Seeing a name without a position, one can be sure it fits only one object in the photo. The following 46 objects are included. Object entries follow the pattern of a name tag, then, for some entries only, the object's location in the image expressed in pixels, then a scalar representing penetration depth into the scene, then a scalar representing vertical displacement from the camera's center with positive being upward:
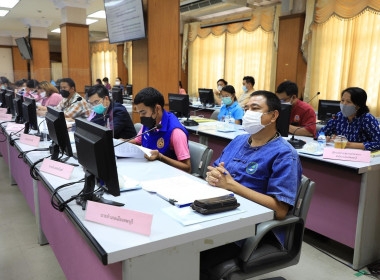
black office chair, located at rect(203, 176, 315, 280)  1.33 -0.75
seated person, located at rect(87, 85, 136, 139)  2.70 -0.31
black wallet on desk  1.20 -0.47
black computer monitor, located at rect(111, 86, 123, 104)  5.54 -0.31
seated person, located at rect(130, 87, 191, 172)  2.05 -0.34
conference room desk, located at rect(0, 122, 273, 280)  1.01 -0.53
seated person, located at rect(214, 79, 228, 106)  7.20 -0.29
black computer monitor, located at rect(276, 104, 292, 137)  2.56 -0.33
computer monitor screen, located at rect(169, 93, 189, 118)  3.72 -0.30
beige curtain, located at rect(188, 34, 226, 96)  8.12 +0.42
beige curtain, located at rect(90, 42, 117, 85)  11.99 +0.61
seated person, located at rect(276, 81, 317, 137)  3.26 -0.32
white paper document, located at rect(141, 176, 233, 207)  1.35 -0.50
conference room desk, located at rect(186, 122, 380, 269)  2.07 -0.82
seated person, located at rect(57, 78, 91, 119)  3.93 -0.34
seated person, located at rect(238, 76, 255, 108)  5.84 -0.11
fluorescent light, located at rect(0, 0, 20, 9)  7.16 +1.59
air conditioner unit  5.52 +1.43
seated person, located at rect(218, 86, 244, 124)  4.21 -0.36
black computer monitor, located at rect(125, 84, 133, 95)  8.78 -0.34
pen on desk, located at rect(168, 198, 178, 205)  1.32 -0.50
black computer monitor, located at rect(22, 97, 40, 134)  2.81 -0.34
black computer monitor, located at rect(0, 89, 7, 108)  4.65 -0.34
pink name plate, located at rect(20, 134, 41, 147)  2.53 -0.51
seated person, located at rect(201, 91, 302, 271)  1.39 -0.41
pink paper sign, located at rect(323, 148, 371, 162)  2.13 -0.49
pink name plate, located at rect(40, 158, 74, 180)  1.72 -0.50
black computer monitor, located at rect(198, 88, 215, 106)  6.51 -0.36
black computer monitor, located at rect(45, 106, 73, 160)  1.95 -0.35
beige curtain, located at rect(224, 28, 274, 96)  6.93 +0.49
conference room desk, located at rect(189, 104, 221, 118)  6.45 -0.65
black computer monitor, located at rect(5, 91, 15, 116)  4.02 -0.34
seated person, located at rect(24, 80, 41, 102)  6.00 -0.27
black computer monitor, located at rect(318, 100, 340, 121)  3.97 -0.34
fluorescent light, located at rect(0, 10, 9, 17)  8.24 +1.58
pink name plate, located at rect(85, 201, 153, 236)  1.06 -0.48
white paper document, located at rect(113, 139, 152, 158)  1.99 -0.46
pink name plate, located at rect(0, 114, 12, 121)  3.80 -0.50
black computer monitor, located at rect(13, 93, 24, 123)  3.31 -0.34
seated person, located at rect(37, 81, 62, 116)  5.00 -0.31
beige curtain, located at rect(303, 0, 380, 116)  4.99 +0.52
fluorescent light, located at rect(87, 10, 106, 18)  8.16 +1.58
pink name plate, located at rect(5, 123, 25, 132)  3.21 -0.53
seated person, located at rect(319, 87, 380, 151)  2.52 -0.33
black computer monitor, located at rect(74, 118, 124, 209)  1.21 -0.32
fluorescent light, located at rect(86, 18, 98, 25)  9.02 +1.56
